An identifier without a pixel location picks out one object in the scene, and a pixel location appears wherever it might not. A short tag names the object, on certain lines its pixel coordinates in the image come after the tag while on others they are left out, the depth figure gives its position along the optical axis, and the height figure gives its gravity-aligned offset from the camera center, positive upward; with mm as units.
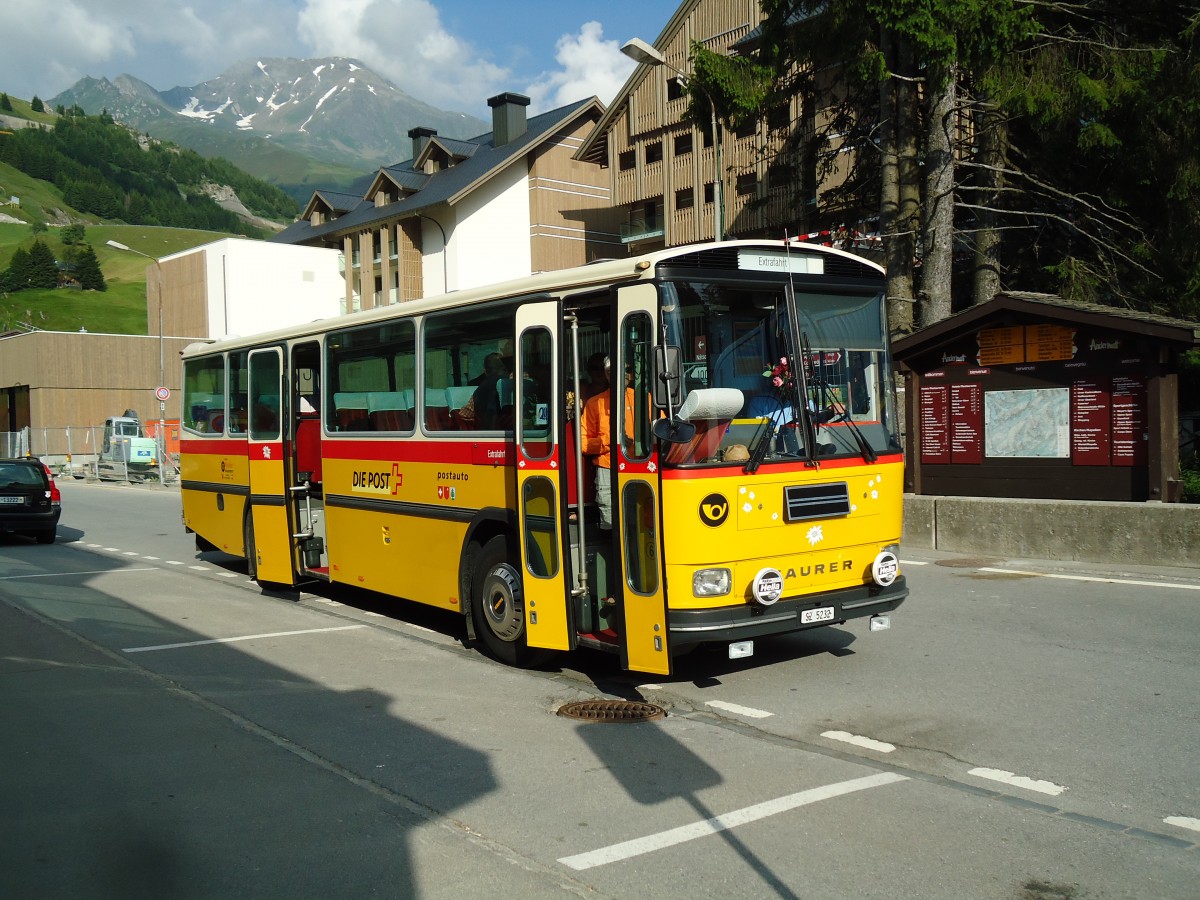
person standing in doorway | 7809 -38
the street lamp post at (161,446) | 37984 +13
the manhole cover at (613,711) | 7203 -1807
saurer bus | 7121 -133
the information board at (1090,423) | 14219 +6
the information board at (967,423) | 15654 +41
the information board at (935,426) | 16078 +15
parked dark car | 19203 -894
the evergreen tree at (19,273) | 139250 +21972
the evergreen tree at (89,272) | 143250 +22501
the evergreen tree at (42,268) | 140375 +22740
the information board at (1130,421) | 13852 +12
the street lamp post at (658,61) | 19375 +6556
